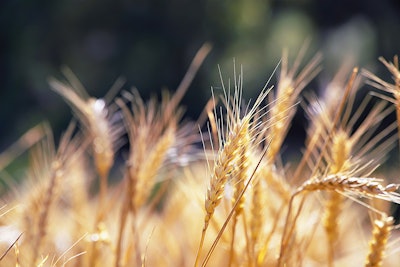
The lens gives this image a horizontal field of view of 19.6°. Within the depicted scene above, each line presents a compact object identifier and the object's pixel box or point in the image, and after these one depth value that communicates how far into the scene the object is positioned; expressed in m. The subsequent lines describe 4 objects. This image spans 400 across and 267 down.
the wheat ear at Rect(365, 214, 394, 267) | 1.13
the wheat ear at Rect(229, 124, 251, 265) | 1.08
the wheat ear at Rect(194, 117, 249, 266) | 1.05
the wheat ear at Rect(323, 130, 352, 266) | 1.24
